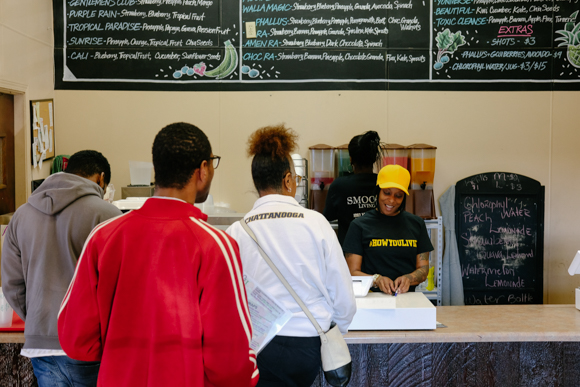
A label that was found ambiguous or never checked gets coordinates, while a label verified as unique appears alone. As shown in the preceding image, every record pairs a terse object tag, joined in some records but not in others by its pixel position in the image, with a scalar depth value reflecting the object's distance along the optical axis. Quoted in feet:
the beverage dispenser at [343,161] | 12.86
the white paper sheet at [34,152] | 12.29
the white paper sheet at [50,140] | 13.12
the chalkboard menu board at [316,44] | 13.44
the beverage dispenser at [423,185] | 12.84
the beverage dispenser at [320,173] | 12.66
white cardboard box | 7.10
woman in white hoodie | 5.40
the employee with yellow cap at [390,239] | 8.55
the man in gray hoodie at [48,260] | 6.04
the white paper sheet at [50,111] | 13.14
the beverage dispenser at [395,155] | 12.84
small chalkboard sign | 13.82
